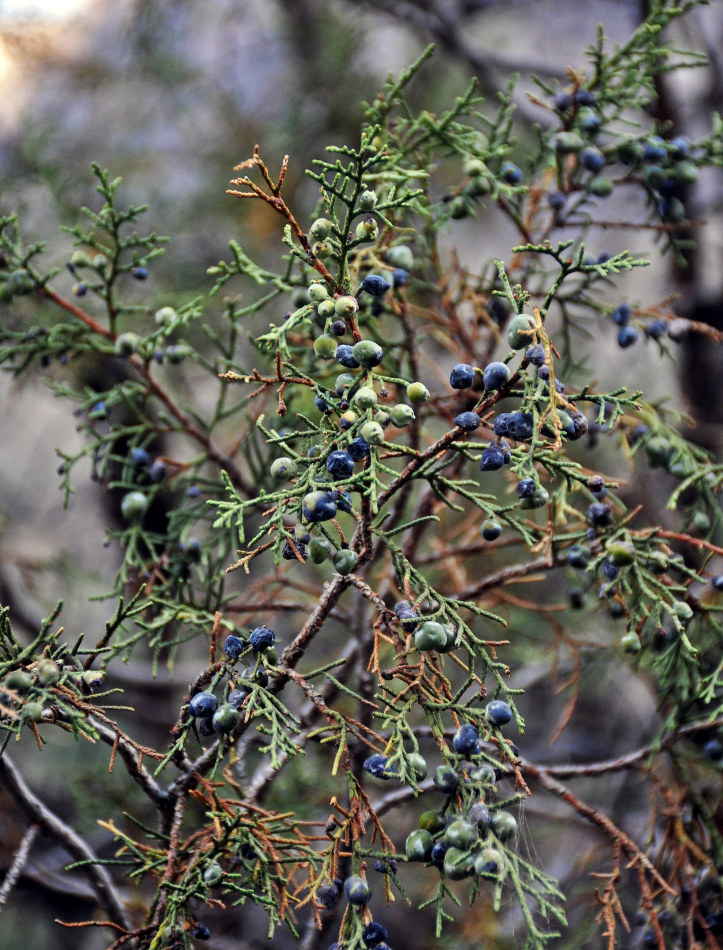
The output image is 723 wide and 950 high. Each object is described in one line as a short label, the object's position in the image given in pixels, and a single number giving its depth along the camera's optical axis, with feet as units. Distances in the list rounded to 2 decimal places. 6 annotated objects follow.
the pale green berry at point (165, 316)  2.35
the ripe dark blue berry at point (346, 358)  2.12
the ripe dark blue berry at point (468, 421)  2.08
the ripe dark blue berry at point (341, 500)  2.10
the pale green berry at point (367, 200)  2.14
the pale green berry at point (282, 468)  2.10
